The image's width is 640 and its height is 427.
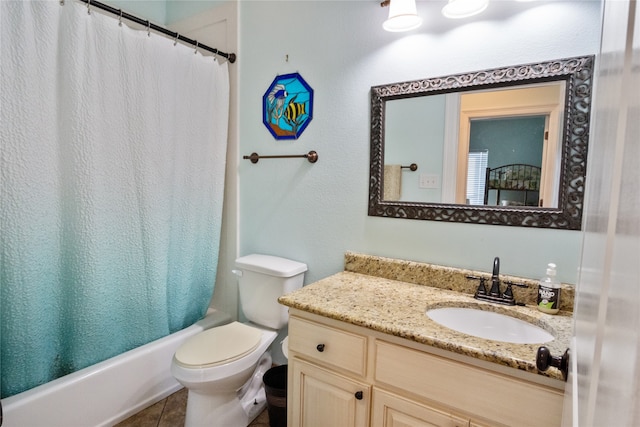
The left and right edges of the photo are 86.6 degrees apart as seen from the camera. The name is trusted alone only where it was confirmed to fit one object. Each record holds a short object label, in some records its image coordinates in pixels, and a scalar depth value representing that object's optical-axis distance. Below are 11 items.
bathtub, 1.42
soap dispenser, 1.23
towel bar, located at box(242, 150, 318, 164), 1.89
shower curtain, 1.38
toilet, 1.50
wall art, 1.91
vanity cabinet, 0.94
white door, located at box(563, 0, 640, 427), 0.27
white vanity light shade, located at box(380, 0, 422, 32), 1.42
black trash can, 1.63
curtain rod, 1.57
